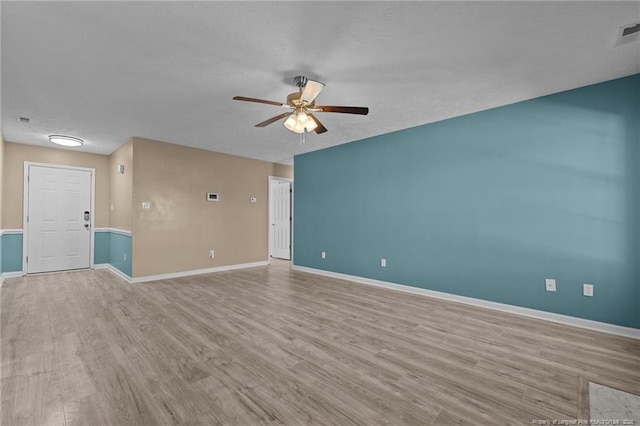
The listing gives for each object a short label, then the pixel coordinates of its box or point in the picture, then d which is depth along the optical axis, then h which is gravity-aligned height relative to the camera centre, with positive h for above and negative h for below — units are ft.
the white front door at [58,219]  17.67 -0.38
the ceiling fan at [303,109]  8.66 +3.37
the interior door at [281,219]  25.48 -0.45
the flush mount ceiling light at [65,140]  15.61 +4.16
